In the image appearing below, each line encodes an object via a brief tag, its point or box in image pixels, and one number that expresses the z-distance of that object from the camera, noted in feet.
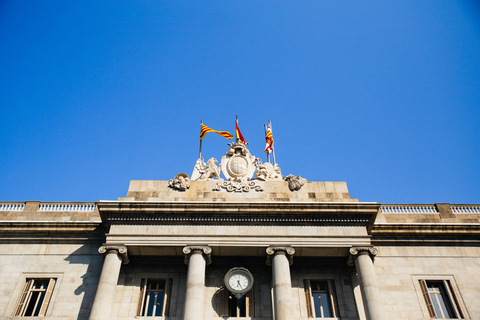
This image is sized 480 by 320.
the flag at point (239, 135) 105.56
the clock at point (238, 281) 79.71
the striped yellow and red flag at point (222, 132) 107.24
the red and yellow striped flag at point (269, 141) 105.91
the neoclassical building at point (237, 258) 80.18
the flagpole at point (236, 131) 102.25
